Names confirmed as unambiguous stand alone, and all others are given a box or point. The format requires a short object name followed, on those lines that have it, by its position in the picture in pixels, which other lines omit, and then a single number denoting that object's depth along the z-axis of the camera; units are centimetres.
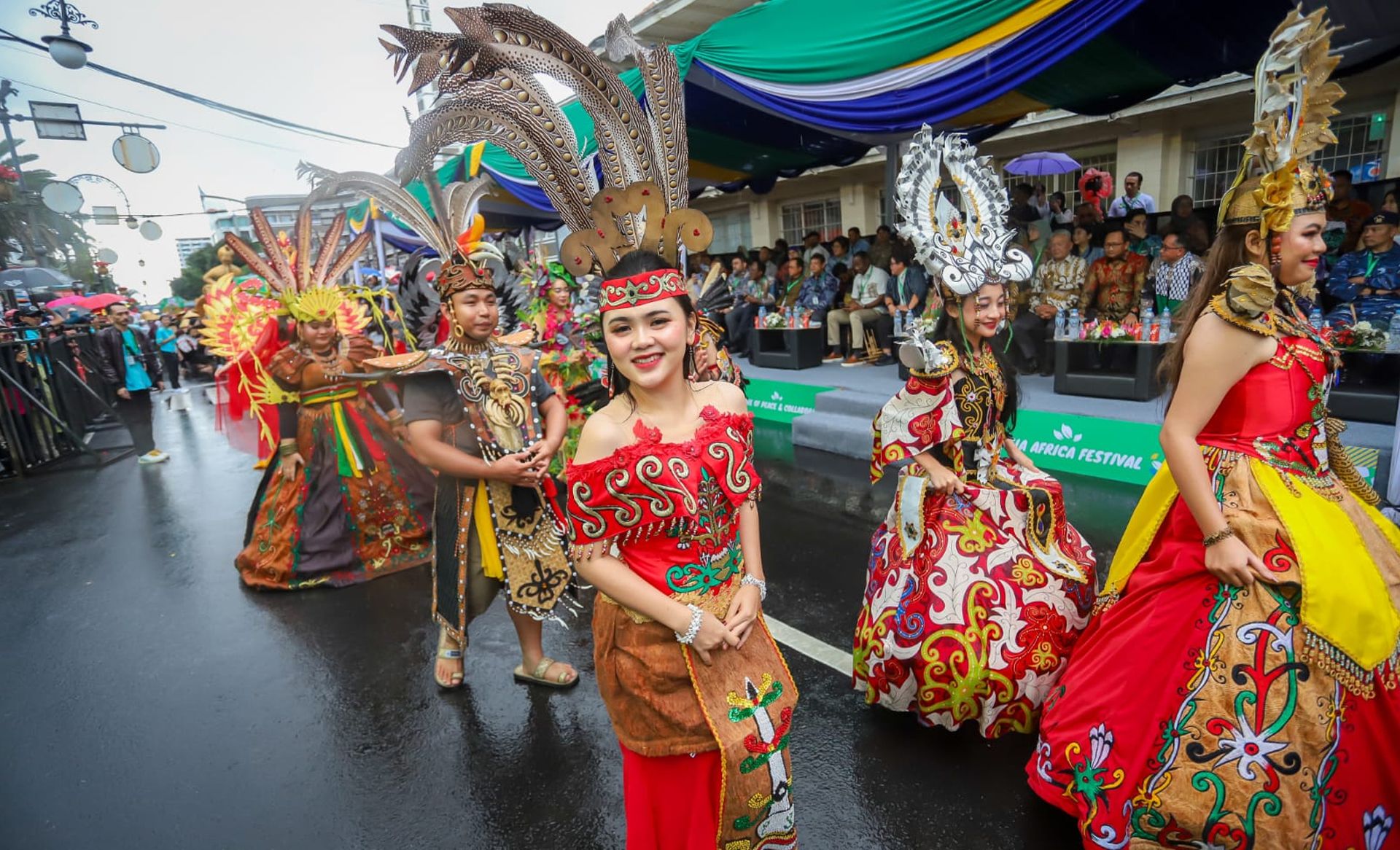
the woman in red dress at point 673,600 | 170
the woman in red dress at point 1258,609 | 180
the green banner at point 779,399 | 809
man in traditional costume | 301
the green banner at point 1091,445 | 525
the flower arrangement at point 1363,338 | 514
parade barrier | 888
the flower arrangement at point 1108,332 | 654
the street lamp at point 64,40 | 757
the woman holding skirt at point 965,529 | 252
